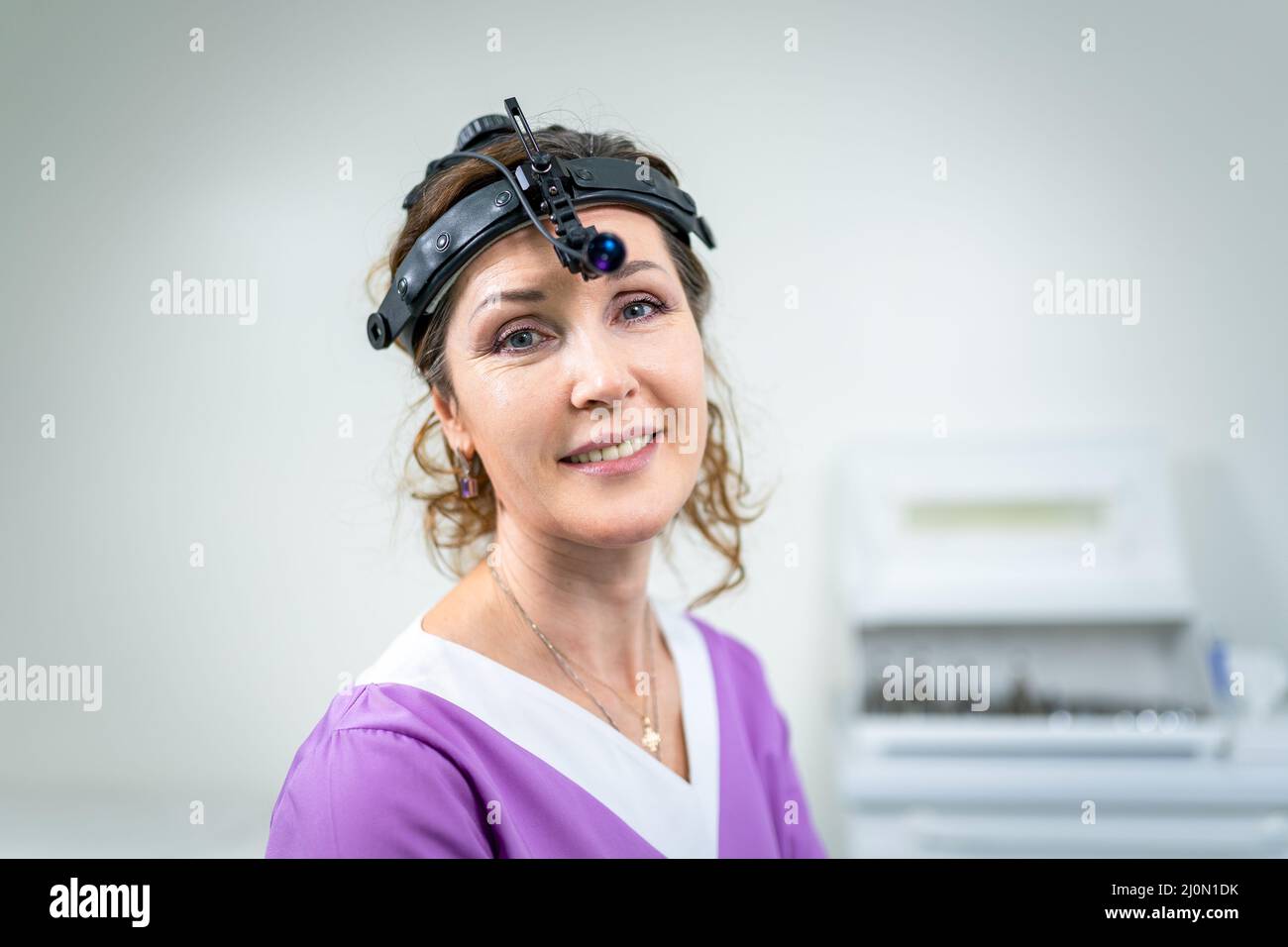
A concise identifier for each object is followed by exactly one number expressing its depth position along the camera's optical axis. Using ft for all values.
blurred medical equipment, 5.13
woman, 2.19
